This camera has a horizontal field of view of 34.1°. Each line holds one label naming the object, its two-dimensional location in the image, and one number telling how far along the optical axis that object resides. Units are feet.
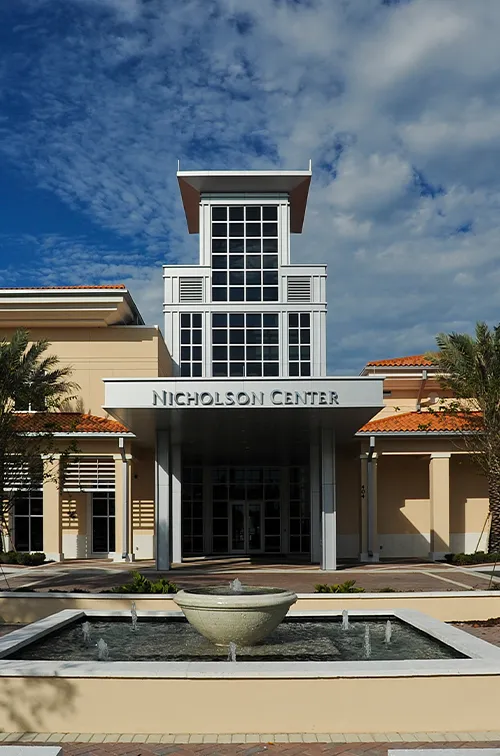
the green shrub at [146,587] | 51.67
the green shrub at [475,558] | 89.81
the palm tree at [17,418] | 63.26
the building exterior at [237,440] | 97.96
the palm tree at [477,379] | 75.40
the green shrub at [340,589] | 50.29
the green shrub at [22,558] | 90.94
